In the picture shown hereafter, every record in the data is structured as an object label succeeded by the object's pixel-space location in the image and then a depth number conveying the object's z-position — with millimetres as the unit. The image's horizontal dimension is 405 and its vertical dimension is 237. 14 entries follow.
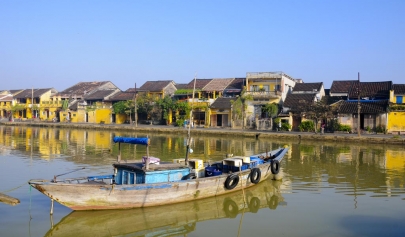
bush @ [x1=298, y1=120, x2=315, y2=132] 34750
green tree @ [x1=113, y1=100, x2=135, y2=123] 46281
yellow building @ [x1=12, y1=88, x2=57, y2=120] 58531
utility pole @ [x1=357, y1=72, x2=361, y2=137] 31133
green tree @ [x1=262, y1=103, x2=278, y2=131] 38156
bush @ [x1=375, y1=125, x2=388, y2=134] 32531
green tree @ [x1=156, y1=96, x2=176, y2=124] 43494
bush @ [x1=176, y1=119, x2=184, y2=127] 40688
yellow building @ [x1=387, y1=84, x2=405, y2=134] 32562
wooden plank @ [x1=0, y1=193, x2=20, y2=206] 9484
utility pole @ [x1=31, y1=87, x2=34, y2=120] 57250
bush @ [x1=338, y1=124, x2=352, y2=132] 33750
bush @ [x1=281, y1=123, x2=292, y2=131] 35675
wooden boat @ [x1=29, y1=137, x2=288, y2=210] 10688
